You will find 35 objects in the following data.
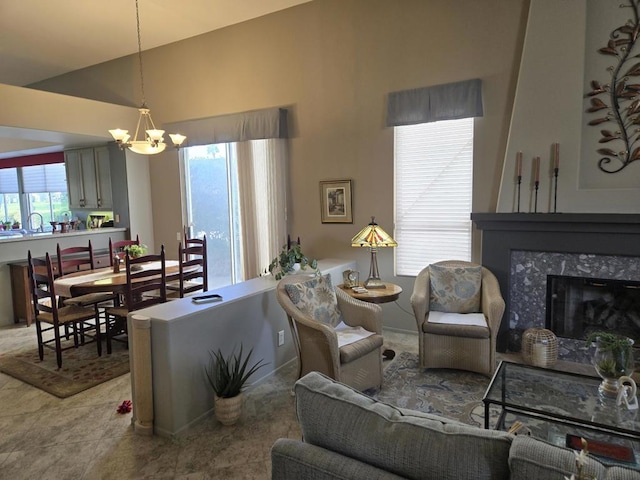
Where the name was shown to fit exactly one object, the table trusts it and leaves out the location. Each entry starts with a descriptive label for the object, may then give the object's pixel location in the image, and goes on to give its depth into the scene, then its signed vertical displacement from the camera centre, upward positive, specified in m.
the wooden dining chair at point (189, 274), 4.39 -0.77
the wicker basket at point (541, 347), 3.51 -1.30
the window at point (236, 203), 5.23 +0.02
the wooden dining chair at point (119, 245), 4.85 -0.47
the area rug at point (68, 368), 3.41 -1.44
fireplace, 3.51 -0.99
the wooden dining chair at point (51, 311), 3.72 -0.98
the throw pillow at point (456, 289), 3.72 -0.83
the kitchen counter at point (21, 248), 5.04 -0.49
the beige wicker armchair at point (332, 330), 2.87 -0.97
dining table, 3.74 -0.70
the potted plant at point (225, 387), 2.72 -1.23
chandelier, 3.90 +0.64
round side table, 3.55 -0.82
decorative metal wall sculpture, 3.25 +0.77
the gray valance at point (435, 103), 3.91 +0.95
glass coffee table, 1.98 -1.12
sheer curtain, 5.17 +0.03
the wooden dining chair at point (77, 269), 4.20 -0.67
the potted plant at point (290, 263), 3.77 -0.56
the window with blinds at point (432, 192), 4.14 +0.07
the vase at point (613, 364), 2.25 -0.94
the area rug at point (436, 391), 2.89 -1.49
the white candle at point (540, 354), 3.50 -1.34
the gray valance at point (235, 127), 5.05 +1.02
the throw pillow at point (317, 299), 3.11 -0.75
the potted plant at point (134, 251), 4.32 -0.47
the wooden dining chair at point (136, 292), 3.79 -0.80
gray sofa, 0.94 -0.63
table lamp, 3.91 -0.40
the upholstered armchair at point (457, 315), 3.30 -1.01
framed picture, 4.79 +0.00
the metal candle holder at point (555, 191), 3.54 +0.04
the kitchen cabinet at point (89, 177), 6.54 +0.51
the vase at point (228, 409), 2.71 -1.35
